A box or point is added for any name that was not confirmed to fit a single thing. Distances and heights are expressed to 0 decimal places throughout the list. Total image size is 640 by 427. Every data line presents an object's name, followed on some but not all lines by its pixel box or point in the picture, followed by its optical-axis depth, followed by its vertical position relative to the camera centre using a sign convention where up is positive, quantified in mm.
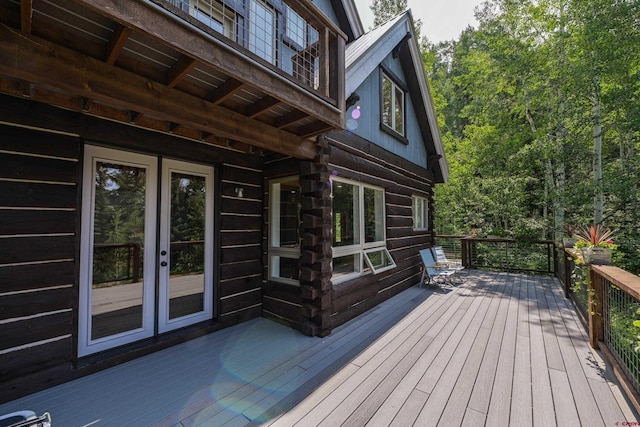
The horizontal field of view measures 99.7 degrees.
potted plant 3129 -319
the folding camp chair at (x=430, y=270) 6105 -1141
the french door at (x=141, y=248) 2641 -303
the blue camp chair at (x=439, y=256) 6497 -906
